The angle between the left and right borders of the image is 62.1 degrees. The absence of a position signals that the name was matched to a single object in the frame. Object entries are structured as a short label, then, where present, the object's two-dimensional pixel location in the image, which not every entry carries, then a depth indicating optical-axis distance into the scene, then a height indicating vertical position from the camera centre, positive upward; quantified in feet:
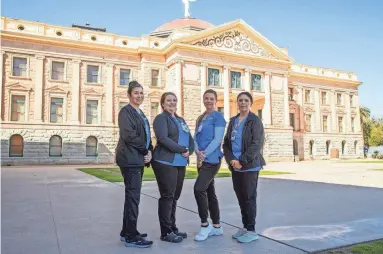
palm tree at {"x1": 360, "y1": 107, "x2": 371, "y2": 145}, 171.01 +11.19
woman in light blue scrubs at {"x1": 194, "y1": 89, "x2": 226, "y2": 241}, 14.42 -0.67
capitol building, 85.05 +19.30
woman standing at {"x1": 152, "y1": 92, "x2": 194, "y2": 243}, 13.71 -0.80
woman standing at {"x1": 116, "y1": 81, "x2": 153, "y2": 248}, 13.41 -0.63
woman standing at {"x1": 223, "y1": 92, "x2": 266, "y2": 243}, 14.20 -0.59
